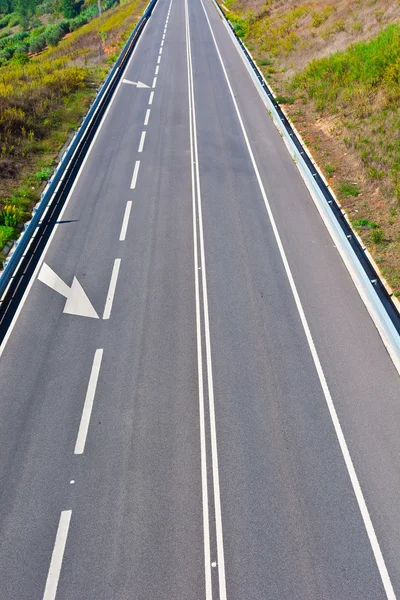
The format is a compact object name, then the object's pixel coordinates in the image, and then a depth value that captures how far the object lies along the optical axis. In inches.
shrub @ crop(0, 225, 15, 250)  604.8
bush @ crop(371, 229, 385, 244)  588.4
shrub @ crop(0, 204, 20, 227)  643.5
